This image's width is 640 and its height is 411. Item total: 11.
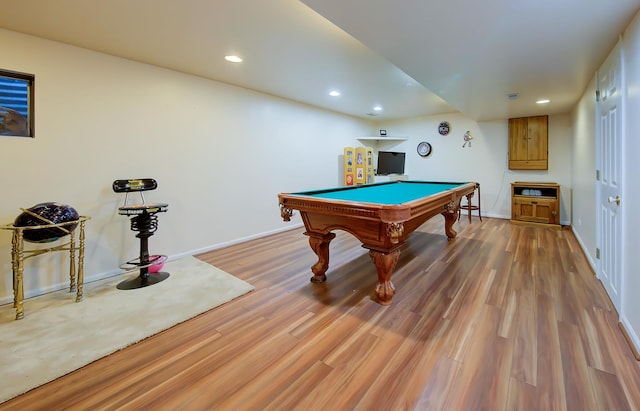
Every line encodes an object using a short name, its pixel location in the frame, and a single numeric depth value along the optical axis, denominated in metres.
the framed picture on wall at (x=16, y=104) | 2.50
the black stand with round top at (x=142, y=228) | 2.80
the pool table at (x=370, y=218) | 2.06
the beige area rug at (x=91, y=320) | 1.66
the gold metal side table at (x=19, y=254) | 2.15
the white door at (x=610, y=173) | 2.10
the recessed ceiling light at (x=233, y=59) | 3.08
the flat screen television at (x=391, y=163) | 6.84
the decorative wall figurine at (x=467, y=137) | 6.18
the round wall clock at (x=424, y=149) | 6.72
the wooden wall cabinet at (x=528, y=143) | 5.37
